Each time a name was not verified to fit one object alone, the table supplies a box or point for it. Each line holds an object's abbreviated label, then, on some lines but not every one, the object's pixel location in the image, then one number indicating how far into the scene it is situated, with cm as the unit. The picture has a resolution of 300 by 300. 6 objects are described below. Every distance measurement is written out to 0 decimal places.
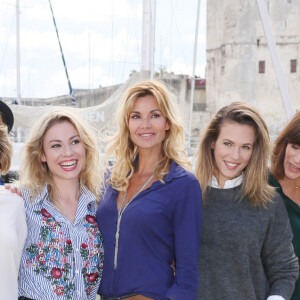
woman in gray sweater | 291
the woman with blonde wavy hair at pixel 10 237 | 249
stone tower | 3278
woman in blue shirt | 277
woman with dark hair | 317
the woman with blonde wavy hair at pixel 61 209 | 272
